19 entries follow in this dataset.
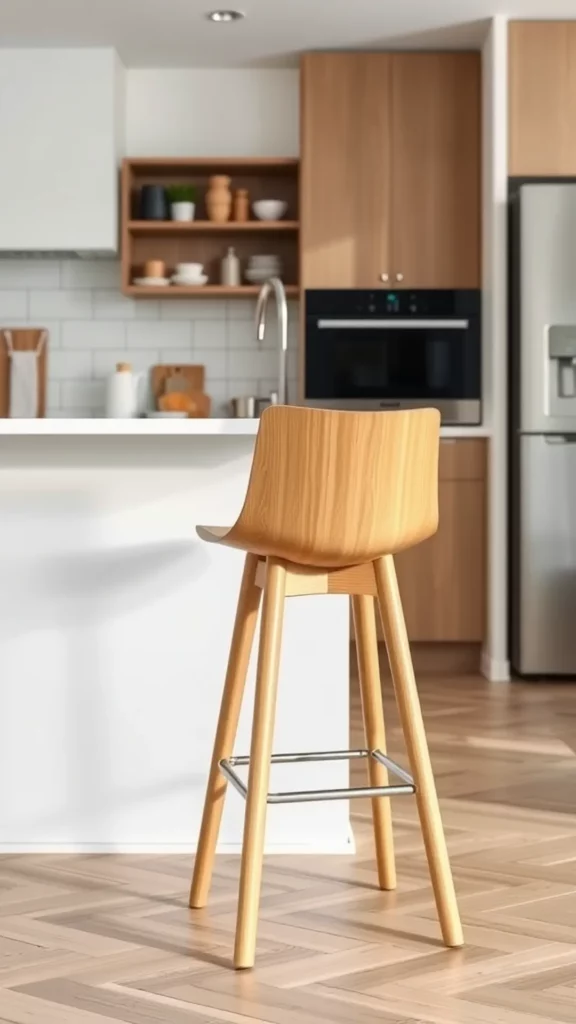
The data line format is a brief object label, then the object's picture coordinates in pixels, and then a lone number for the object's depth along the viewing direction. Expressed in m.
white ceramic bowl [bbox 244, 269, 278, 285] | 5.89
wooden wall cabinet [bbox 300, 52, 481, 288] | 5.71
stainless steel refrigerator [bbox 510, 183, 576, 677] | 5.19
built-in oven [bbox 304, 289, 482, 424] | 5.65
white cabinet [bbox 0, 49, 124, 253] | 5.66
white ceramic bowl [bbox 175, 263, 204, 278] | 5.86
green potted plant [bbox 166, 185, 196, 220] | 5.83
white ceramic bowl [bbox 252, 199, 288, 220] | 5.87
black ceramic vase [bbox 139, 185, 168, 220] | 5.82
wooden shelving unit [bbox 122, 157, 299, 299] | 5.96
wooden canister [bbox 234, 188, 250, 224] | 5.89
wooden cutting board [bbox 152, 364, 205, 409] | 6.05
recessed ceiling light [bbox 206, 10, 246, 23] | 5.24
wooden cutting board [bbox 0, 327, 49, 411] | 5.95
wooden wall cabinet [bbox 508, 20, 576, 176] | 5.37
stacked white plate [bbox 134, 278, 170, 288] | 5.82
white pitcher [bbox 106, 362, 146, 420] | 5.29
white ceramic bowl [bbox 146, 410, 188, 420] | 5.61
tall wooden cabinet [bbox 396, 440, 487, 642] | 5.52
